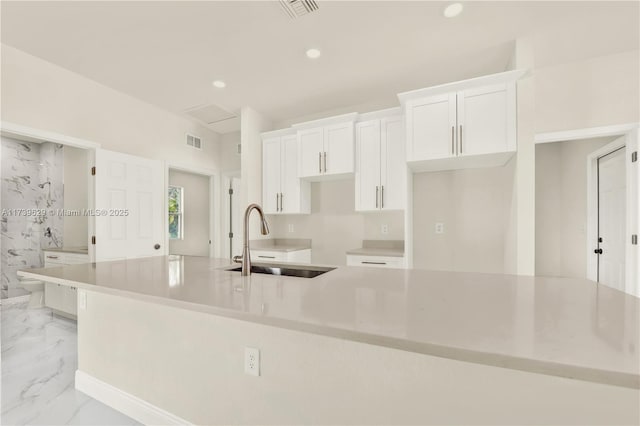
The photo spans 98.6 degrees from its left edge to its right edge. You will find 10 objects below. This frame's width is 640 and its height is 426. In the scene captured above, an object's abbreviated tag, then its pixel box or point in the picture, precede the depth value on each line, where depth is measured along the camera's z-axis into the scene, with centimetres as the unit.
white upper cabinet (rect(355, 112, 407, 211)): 307
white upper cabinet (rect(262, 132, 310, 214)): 364
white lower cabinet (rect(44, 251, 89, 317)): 320
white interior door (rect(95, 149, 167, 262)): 303
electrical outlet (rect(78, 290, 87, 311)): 187
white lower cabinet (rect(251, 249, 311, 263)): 344
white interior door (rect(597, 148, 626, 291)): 283
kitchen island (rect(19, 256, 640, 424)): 65
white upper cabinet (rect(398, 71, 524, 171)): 239
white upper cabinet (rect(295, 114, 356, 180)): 327
